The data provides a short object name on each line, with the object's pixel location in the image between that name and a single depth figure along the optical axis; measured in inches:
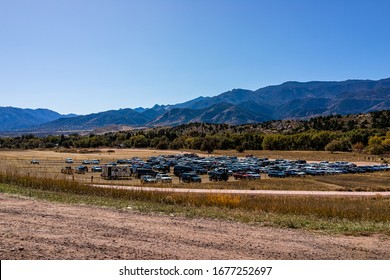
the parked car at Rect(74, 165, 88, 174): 2792.3
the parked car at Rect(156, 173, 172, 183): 2244.3
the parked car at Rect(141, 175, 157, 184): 2167.8
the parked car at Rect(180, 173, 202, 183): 2329.0
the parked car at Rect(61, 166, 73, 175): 2407.2
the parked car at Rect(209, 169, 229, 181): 2514.8
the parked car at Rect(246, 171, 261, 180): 2627.5
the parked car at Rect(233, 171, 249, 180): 2627.7
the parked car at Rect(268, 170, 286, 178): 2795.3
